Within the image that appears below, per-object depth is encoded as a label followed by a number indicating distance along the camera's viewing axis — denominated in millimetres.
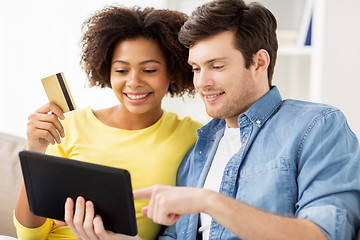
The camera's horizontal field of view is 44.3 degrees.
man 986
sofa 1717
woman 1537
